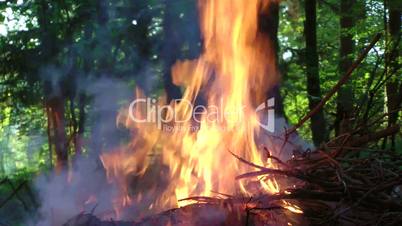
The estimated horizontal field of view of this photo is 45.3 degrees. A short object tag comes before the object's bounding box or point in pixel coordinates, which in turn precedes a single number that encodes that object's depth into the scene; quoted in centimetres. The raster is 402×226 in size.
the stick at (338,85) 401
